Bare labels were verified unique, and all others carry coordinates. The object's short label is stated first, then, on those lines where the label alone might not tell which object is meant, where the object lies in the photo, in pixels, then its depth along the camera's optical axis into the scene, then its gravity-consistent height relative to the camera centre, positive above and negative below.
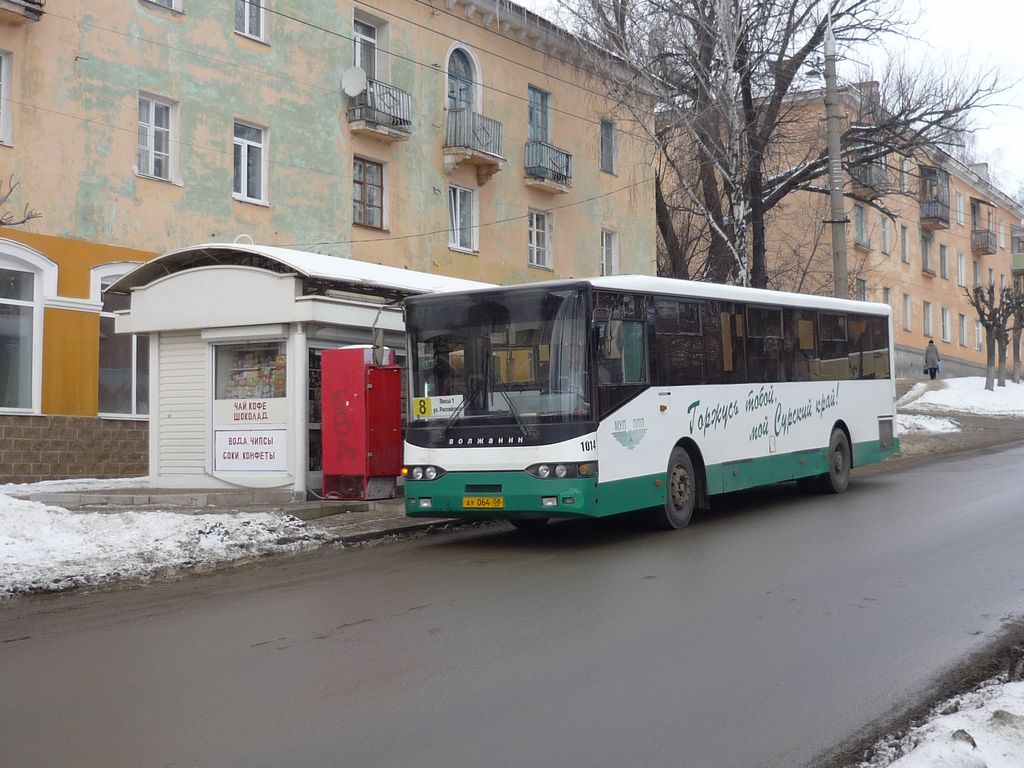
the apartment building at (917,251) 38.85 +6.59
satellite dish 26.11 +7.09
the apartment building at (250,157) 20.25 +5.27
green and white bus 12.02 -0.02
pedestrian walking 49.56 +1.67
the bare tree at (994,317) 44.56 +3.14
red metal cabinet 15.77 -0.32
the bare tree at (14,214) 19.19 +3.21
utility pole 23.66 +4.84
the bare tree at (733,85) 26.16 +7.24
